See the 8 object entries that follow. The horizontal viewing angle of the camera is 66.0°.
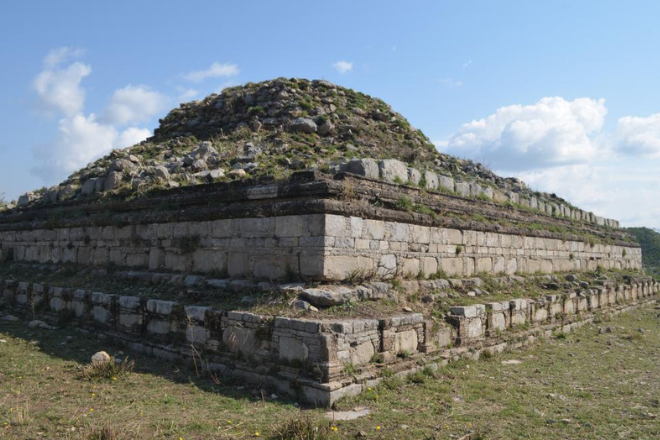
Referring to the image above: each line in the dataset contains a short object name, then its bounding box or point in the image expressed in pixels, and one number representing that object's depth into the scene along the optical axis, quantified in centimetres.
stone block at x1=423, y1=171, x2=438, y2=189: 1127
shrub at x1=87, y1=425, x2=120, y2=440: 489
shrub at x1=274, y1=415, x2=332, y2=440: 506
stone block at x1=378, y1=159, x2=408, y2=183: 1006
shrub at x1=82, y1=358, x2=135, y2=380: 733
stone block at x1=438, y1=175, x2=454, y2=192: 1184
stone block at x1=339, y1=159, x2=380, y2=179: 953
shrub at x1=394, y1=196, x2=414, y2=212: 967
